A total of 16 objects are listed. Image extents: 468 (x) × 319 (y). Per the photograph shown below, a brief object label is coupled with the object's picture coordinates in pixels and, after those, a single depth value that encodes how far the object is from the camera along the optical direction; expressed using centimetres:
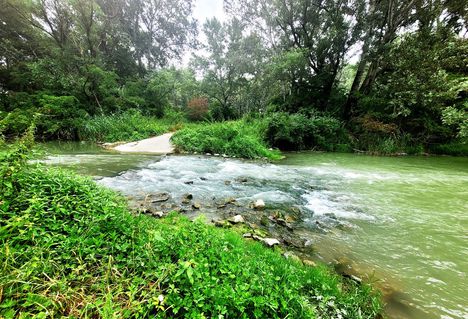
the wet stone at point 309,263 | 279
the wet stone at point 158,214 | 362
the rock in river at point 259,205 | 457
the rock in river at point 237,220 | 376
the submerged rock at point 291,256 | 281
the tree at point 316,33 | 1558
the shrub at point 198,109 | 2362
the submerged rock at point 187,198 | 454
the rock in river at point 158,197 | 442
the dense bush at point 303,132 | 1351
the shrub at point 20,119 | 1019
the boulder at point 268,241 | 313
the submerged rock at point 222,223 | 355
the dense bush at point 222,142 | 1108
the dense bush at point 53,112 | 1220
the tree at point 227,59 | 2109
